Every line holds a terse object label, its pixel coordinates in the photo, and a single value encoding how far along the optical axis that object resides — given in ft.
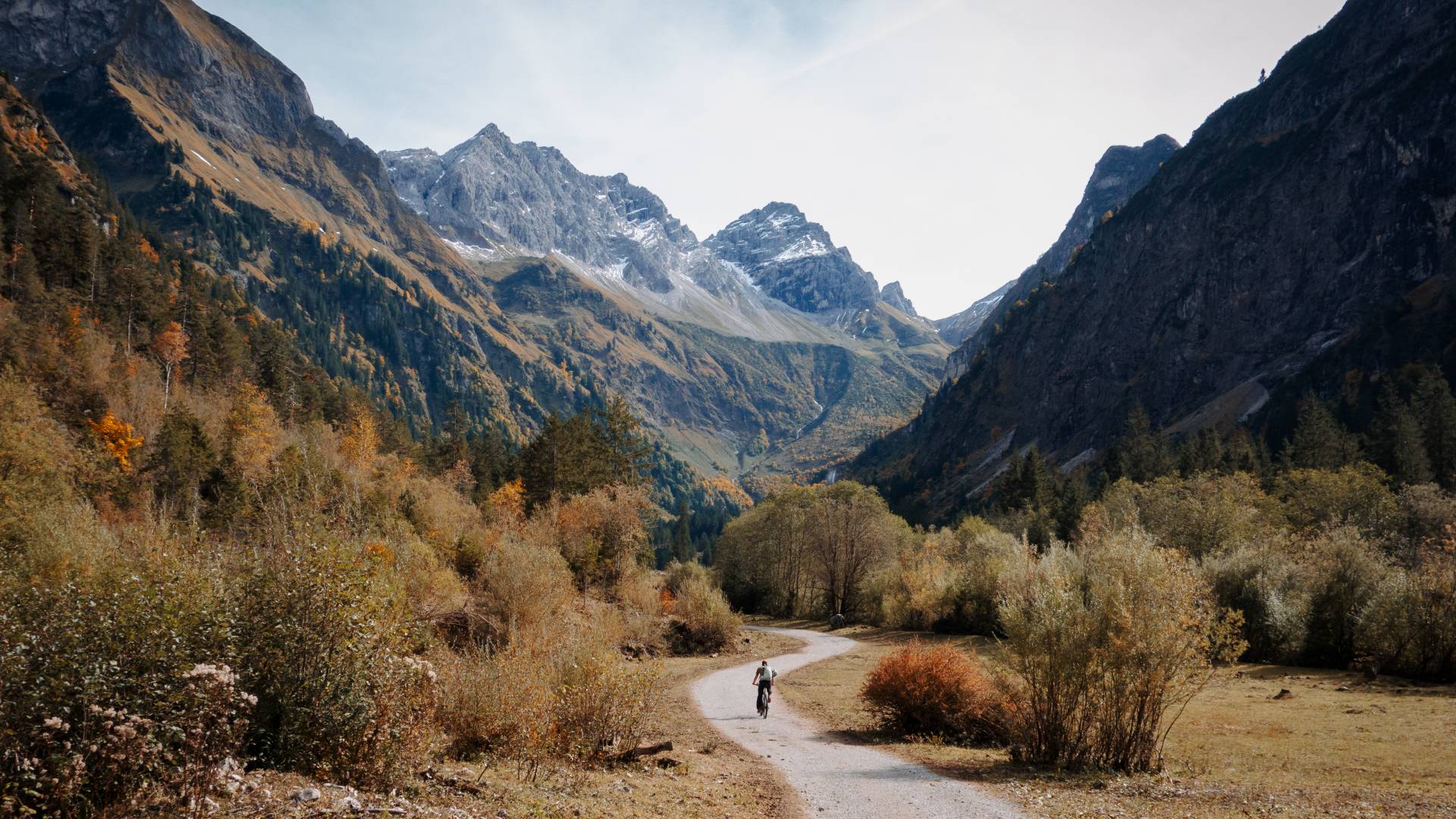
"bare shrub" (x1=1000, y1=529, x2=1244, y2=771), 54.39
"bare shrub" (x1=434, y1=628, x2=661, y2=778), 44.50
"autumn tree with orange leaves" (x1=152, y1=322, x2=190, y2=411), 219.20
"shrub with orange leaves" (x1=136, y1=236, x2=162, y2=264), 327.88
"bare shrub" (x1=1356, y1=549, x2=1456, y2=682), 96.58
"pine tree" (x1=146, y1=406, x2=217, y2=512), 141.79
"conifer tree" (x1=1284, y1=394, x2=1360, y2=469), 251.80
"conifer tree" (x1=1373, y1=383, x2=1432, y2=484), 217.15
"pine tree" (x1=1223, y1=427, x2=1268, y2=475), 269.64
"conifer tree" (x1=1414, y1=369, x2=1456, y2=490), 225.15
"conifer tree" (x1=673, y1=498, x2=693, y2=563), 437.58
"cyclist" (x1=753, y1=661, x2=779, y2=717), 81.00
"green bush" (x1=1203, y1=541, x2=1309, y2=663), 119.55
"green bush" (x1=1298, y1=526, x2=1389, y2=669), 113.91
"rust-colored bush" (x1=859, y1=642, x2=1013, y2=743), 70.85
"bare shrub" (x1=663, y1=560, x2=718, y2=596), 179.93
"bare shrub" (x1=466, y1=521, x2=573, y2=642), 97.14
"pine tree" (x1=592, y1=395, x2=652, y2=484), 206.08
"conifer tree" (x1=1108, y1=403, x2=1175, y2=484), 302.06
